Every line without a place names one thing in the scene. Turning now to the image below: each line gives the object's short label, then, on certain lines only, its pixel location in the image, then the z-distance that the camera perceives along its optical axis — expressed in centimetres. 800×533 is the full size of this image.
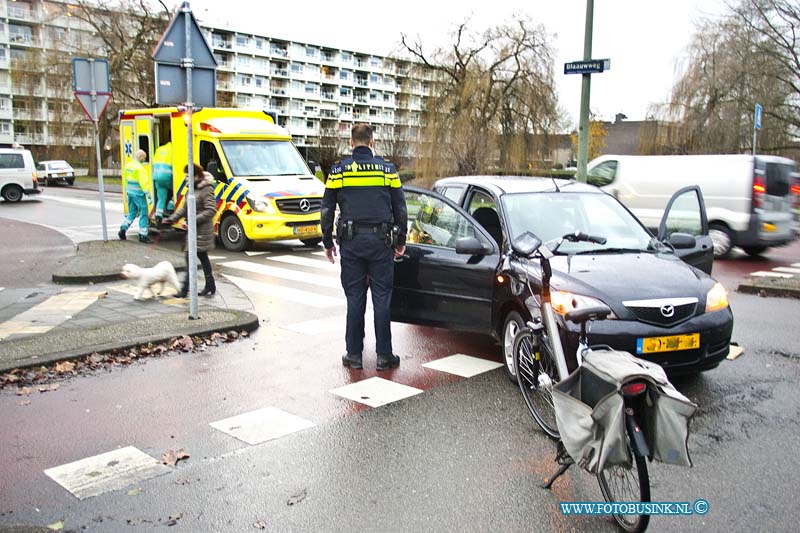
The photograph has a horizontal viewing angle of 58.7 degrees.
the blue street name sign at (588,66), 1353
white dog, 917
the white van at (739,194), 1425
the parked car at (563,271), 527
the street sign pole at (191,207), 768
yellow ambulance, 1448
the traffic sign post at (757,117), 1846
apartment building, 4603
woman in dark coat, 953
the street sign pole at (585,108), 1441
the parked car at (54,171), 4447
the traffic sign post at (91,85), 1315
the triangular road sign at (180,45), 754
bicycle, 328
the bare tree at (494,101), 3291
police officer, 617
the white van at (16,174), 2923
